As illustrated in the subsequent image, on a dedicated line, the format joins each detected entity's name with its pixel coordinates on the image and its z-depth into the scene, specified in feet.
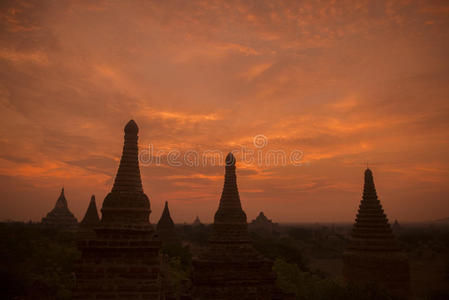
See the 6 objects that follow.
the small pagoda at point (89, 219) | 89.03
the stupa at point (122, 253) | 34.71
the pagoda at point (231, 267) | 46.47
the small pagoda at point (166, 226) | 140.32
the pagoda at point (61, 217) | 208.85
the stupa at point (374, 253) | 72.84
